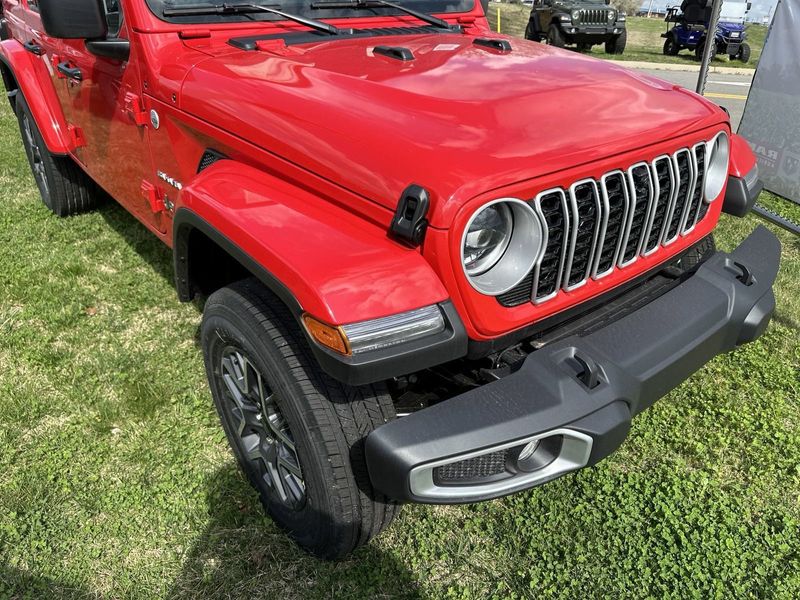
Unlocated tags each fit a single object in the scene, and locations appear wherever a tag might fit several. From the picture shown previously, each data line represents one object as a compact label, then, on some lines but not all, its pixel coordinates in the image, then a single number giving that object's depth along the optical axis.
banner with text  5.49
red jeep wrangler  1.63
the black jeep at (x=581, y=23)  16.22
